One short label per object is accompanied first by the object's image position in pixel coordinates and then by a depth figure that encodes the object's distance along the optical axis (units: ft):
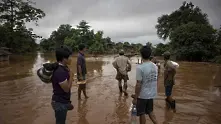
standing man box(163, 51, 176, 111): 17.63
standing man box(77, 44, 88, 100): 20.61
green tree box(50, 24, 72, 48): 241.76
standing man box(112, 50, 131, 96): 23.65
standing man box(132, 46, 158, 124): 11.89
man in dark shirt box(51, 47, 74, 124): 9.71
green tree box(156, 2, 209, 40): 130.52
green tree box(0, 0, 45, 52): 92.89
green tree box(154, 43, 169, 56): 138.84
